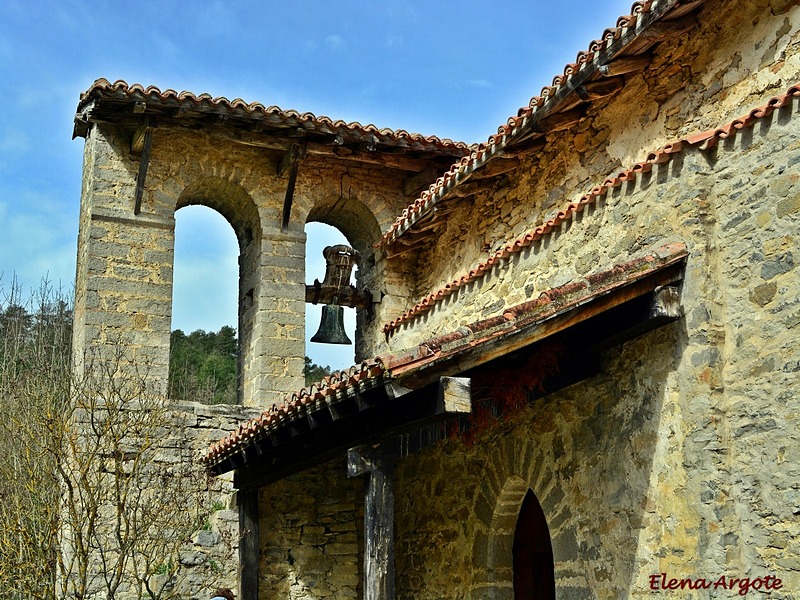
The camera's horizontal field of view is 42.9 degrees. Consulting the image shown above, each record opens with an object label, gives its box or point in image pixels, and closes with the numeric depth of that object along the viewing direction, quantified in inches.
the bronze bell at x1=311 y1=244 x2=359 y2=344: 478.9
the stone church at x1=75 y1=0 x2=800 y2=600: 241.4
